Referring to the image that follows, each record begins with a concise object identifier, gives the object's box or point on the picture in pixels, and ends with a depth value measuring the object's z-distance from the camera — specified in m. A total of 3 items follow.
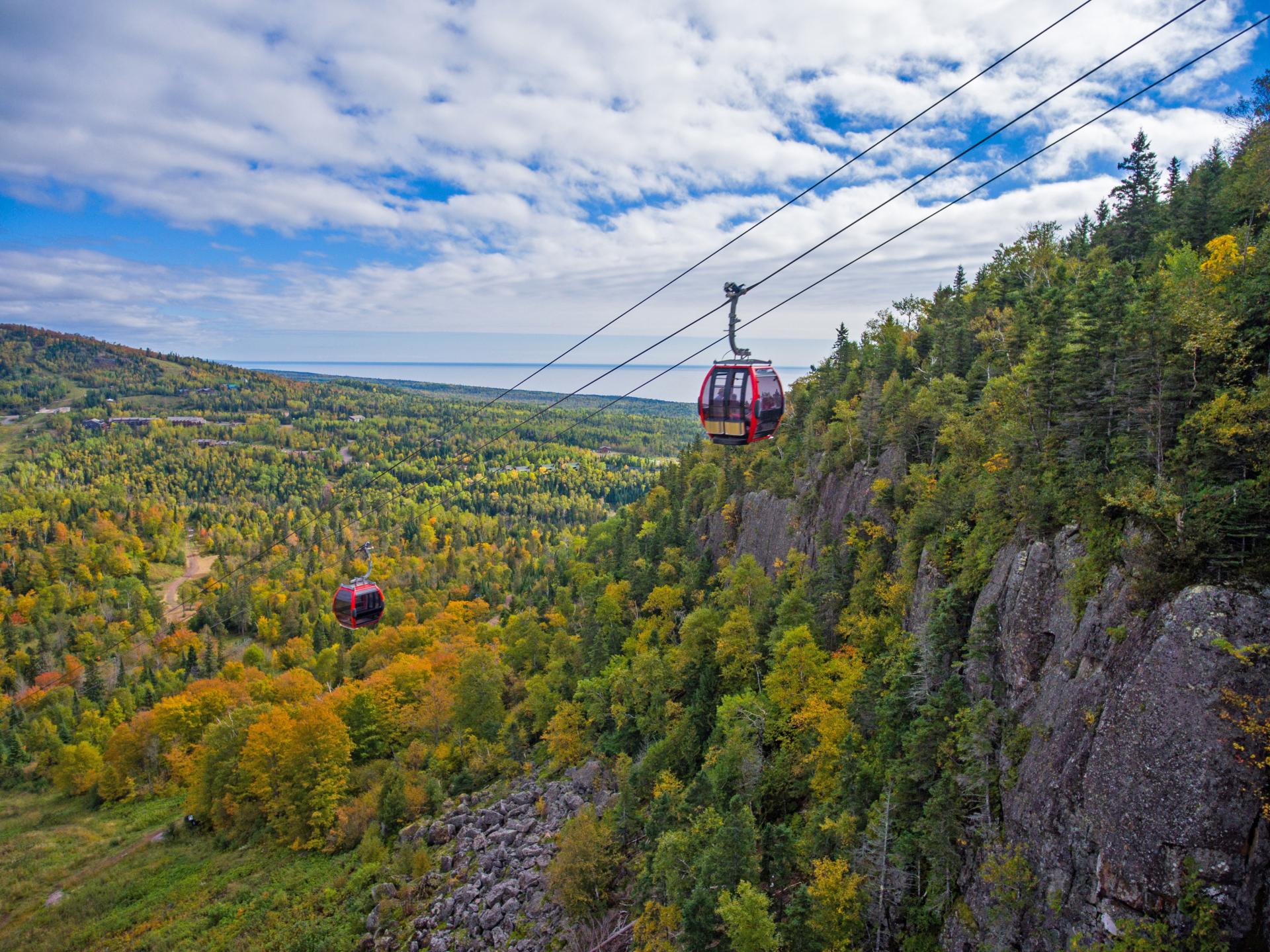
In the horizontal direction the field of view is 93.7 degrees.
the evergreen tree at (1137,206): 45.75
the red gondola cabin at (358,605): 30.41
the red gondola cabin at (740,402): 19.09
